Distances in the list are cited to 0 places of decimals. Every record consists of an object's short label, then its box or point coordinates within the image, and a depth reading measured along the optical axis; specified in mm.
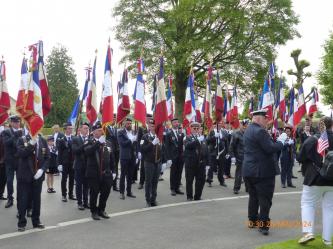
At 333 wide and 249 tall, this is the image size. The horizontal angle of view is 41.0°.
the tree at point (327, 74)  39188
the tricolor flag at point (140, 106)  10000
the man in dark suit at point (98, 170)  8211
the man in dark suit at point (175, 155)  11609
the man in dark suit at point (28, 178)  7391
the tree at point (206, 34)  29469
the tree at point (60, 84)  52156
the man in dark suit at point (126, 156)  10878
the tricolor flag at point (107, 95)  8875
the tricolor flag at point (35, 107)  7582
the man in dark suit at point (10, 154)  9461
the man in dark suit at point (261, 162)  7008
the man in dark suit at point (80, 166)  9389
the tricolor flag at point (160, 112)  9805
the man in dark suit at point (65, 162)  10609
